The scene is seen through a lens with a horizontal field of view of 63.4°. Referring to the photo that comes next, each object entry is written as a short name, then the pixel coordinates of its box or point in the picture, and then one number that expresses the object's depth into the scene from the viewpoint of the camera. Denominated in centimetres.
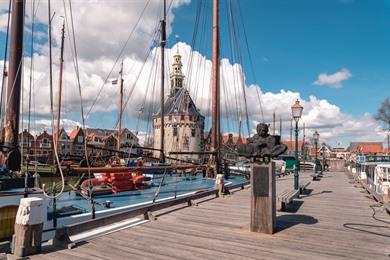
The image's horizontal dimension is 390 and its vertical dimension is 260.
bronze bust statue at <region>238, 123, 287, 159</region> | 694
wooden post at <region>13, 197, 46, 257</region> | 502
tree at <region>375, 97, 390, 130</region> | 4887
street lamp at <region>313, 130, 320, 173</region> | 2764
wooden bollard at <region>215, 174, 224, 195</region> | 1286
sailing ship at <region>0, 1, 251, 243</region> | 945
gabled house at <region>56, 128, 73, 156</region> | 8788
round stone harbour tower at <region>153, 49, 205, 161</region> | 7575
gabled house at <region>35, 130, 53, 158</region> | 8185
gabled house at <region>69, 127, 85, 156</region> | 8556
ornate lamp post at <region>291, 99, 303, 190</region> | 1359
